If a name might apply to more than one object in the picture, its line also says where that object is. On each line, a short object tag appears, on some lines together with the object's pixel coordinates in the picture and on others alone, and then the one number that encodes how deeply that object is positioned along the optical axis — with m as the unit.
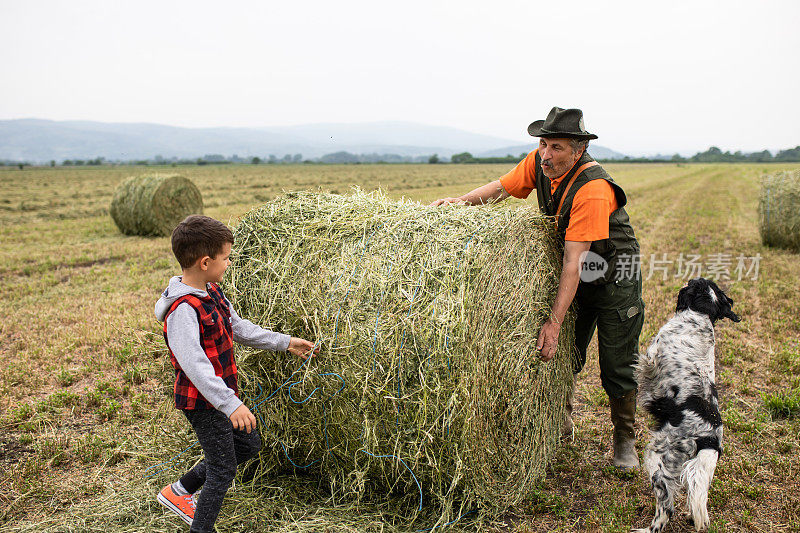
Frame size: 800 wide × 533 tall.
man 3.49
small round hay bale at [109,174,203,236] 13.28
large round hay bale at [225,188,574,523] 3.01
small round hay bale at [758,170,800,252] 10.63
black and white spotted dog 3.15
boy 2.64
